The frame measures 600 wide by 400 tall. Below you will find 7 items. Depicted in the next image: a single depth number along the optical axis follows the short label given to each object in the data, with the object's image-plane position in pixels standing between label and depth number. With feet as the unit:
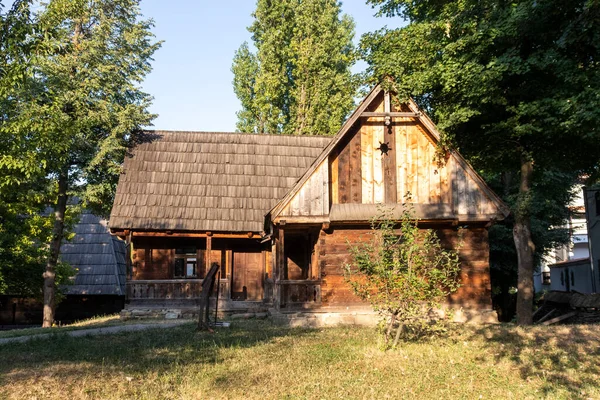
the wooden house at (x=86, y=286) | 97.81
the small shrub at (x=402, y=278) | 37.19
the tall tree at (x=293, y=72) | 120.16
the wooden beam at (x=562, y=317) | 62.72
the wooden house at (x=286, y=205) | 59.41
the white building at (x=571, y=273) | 115.03
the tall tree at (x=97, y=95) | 73.87
